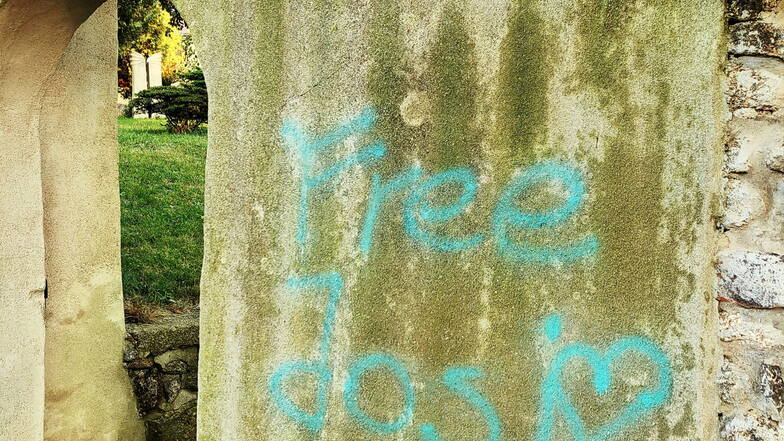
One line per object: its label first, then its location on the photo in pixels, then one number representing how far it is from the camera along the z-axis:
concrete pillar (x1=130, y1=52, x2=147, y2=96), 19.11
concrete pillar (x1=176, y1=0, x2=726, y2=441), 2.20
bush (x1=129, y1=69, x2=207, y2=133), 13.07
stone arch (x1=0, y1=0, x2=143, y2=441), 3.35
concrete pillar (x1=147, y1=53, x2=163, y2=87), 19.55
